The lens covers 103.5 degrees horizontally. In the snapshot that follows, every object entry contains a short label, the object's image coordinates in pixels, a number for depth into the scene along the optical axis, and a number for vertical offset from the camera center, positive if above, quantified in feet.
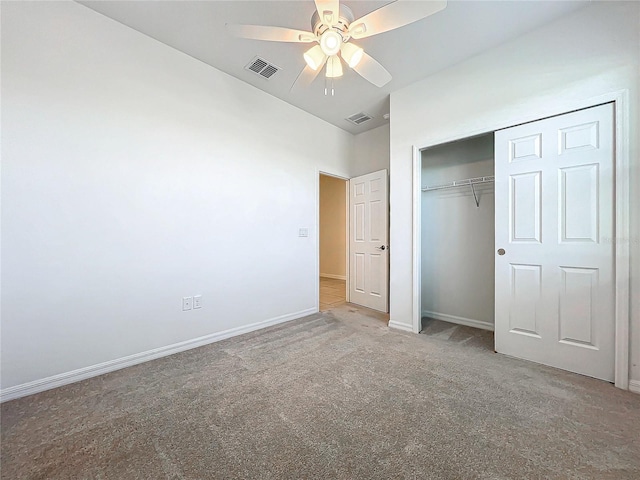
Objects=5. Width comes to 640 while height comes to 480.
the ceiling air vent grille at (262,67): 8.30 +5.78
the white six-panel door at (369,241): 12.25 -0.24
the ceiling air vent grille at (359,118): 11.83 +5.69
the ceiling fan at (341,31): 4.78 +4.28
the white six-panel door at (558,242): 6.20 -0.16
